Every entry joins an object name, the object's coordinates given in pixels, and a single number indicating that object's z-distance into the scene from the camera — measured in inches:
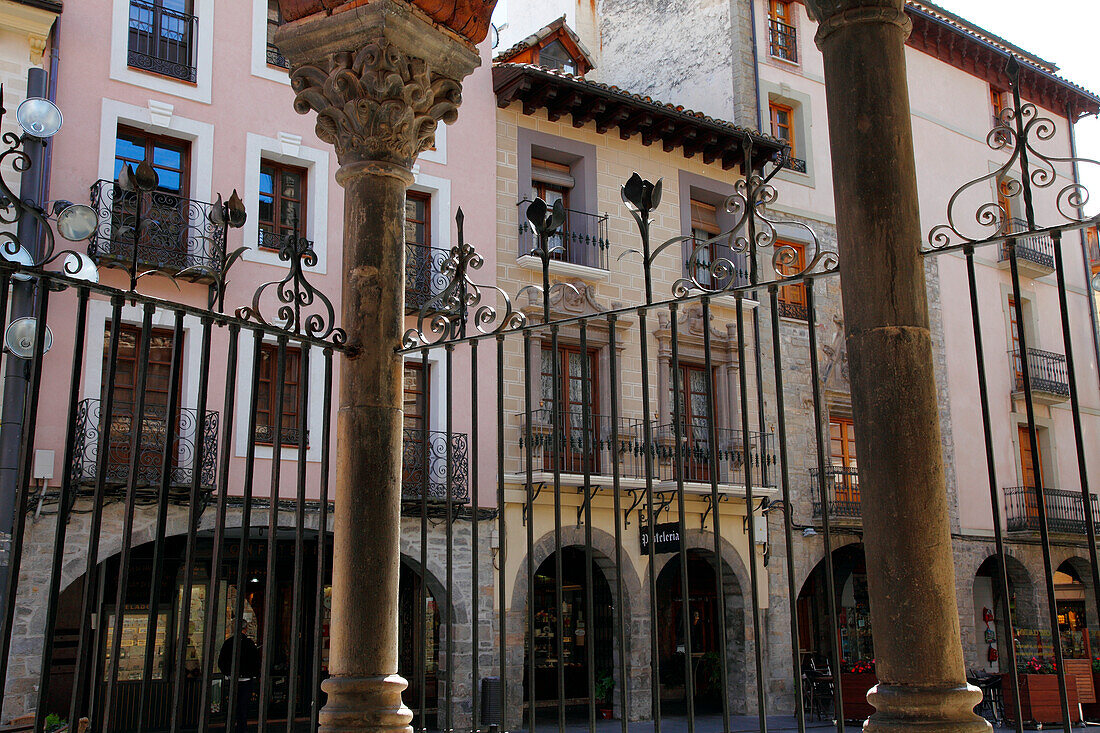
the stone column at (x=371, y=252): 157.1
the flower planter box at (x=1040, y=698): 554.3
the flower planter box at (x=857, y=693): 565.0
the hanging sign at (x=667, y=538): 652.7
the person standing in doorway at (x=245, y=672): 561.0
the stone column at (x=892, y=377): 114.7
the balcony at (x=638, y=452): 668.7
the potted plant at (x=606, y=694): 702.5
